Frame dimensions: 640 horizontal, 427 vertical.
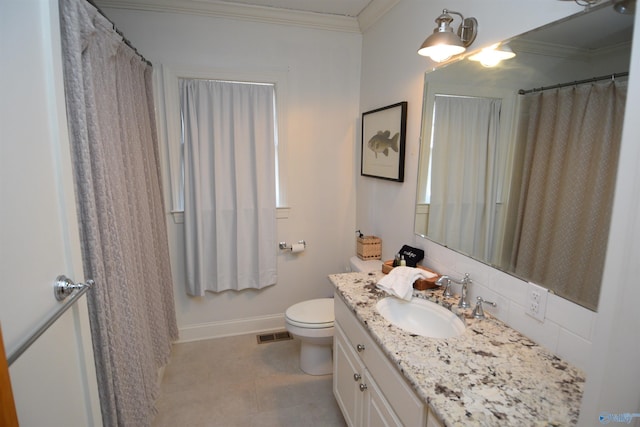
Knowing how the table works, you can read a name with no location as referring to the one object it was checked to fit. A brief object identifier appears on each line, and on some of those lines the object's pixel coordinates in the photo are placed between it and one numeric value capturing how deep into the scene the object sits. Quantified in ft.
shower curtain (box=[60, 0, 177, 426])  4.07
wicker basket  8.21
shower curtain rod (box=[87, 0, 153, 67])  4.68
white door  2.79
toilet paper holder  9.47
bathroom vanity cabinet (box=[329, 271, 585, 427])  2.96
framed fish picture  7.06
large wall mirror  3.30
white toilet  7.21
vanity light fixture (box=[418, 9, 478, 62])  4.71
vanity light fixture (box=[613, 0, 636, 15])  3.05
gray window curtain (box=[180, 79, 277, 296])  8.30
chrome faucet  4.97
